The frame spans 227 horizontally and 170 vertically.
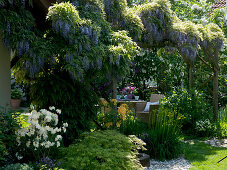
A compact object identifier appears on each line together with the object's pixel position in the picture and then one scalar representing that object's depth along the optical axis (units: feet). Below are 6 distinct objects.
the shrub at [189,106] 21.11
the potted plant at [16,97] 31.94
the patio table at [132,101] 24.51
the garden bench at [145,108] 24.26
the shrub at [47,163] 9.89
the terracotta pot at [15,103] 31.74
